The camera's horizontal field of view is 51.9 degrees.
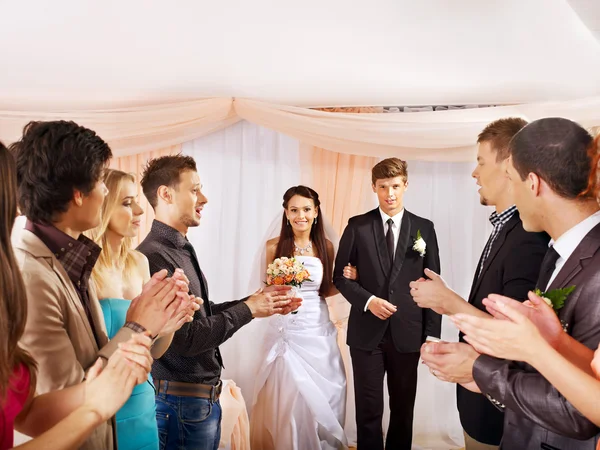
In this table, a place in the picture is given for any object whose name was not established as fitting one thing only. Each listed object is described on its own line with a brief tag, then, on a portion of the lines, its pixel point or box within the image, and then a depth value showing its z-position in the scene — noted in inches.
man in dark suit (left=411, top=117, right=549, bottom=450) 108.3
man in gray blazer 71.4
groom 158.4
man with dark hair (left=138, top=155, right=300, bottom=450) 111.0
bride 156.9
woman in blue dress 96.7
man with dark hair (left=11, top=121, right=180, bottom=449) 68.9
